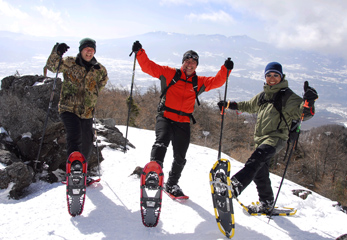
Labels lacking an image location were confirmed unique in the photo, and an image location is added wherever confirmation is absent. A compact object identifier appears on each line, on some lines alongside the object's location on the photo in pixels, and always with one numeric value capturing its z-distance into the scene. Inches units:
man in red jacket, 156.3
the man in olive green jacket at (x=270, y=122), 133.6
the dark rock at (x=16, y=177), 163.2
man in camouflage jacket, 153.0
